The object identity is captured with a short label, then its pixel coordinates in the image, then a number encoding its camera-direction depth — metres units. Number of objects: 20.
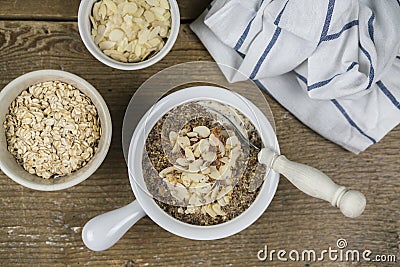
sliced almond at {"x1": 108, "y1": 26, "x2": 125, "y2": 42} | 0.86
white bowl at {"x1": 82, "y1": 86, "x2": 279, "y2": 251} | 0.82
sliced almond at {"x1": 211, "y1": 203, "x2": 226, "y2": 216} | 0.82
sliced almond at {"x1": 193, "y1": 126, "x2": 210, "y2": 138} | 0.80
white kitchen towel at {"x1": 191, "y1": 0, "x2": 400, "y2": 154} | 0.82
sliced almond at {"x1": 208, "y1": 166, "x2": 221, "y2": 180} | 0.79
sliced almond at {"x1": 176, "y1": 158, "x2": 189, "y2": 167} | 0.79
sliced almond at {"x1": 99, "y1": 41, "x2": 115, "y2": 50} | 0.86
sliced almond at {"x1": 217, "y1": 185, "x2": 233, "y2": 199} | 0.80
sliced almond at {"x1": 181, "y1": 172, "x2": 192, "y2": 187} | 0.79
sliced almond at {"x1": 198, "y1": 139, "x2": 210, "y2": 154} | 0.79
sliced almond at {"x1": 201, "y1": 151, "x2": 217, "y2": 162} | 0.79
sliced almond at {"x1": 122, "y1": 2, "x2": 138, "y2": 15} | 0.86
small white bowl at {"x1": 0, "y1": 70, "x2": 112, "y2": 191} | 0.83
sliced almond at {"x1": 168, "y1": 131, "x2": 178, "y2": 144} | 0.81
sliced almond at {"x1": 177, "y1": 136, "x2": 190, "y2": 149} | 0.79
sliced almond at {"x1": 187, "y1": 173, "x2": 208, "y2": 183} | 0.79
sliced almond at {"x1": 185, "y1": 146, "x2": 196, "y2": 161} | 0.79
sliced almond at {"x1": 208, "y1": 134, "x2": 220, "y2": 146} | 0.79
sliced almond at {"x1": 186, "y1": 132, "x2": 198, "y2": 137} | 0.80
